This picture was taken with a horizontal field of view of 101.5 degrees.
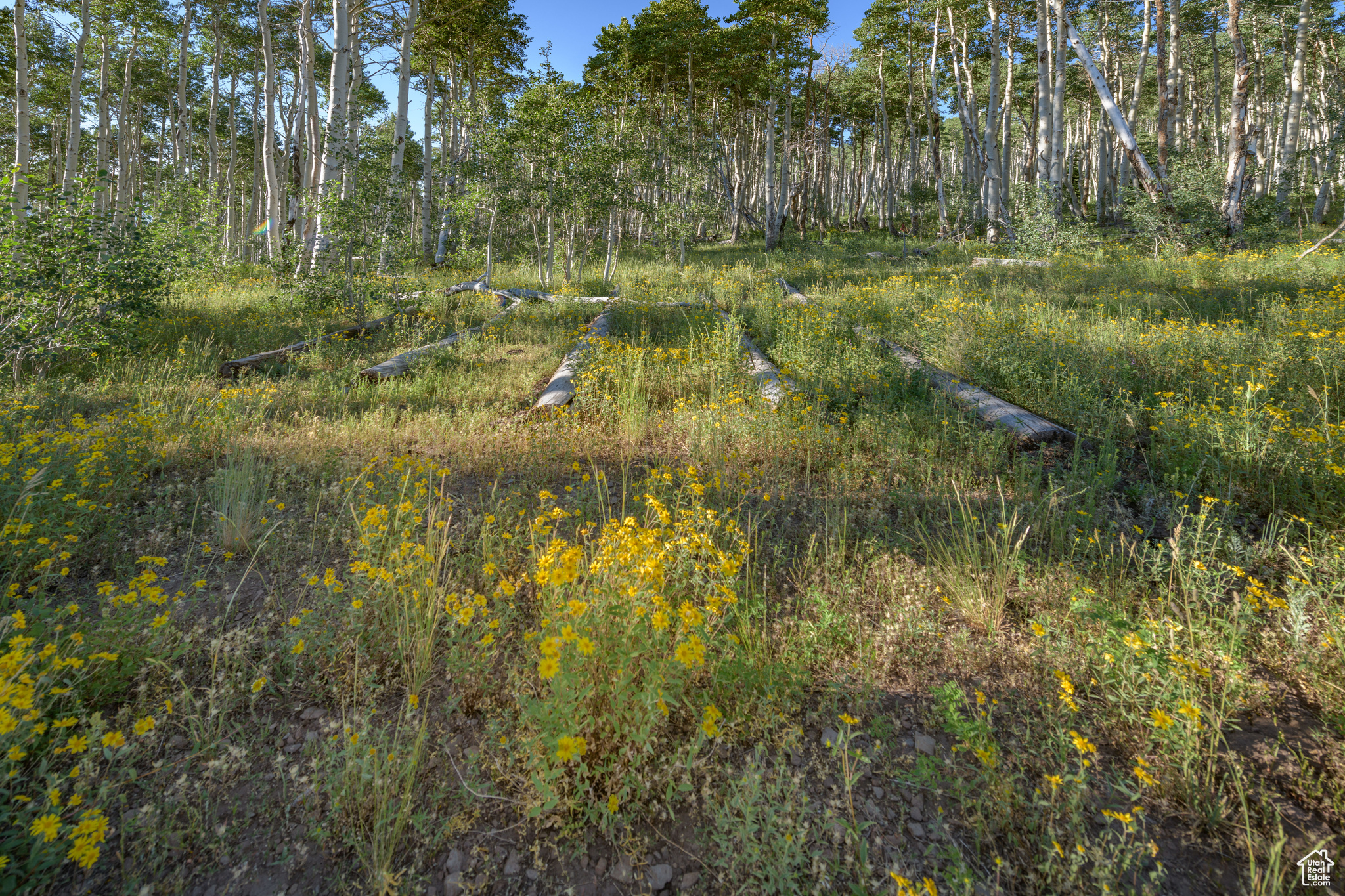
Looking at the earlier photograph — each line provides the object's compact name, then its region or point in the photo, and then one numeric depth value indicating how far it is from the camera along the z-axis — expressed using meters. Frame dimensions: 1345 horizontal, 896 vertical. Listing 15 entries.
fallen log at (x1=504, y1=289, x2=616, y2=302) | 10.76
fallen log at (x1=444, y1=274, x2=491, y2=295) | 11.54
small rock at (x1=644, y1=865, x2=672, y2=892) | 1.60
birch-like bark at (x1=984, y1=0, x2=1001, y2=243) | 18.02
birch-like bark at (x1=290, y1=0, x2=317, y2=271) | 9.40
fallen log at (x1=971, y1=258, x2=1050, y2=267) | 12.36
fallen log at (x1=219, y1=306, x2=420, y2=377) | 6.35
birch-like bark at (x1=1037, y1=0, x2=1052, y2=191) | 14.52
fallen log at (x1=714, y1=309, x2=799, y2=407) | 4.98
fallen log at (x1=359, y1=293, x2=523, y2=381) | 6.28
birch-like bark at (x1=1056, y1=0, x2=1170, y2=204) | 12.32
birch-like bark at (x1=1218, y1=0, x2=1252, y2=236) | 12.20
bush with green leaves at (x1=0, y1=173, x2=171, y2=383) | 5.14
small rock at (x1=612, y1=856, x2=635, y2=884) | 1.61
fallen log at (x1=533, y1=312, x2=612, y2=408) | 5.36
